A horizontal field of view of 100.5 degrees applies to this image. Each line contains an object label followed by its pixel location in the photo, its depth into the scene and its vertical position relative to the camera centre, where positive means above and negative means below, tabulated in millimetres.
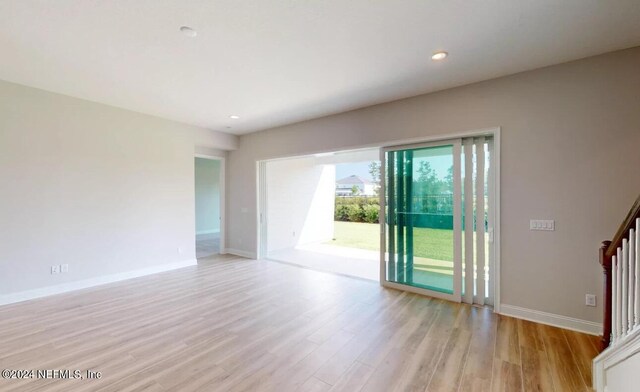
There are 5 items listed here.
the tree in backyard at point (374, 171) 16034 +1388
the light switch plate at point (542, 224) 2936 -363
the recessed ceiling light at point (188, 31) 2295 +1437
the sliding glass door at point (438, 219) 3492 -371
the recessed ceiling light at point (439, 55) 2699 +1418
